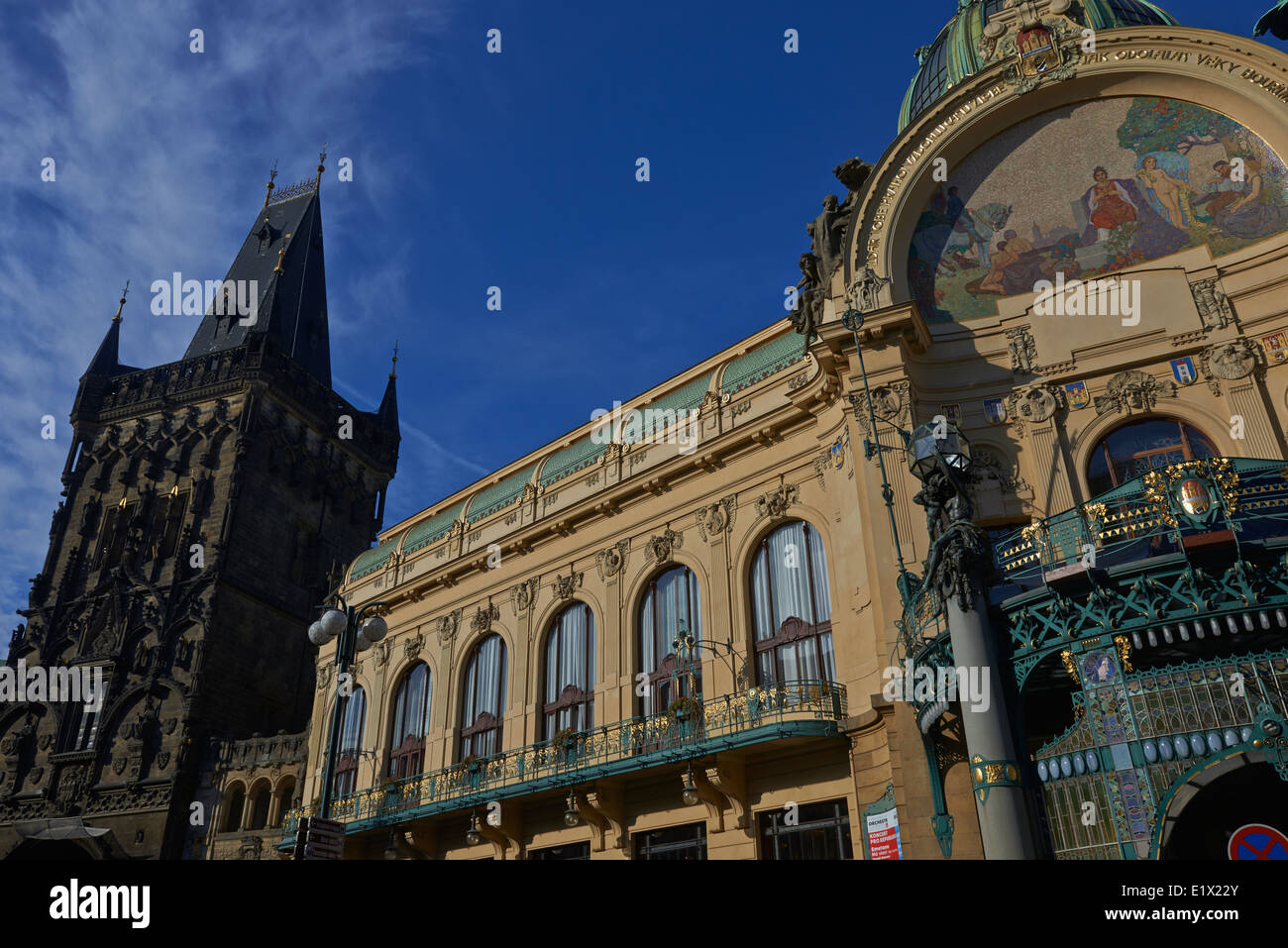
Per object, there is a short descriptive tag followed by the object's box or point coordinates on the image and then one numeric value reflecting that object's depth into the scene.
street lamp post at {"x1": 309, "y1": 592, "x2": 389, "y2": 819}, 13.51
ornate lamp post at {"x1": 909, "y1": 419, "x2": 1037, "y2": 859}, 11.80
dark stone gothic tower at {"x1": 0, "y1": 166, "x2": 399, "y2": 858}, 38.28
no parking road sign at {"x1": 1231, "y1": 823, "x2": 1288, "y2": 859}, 11.10
